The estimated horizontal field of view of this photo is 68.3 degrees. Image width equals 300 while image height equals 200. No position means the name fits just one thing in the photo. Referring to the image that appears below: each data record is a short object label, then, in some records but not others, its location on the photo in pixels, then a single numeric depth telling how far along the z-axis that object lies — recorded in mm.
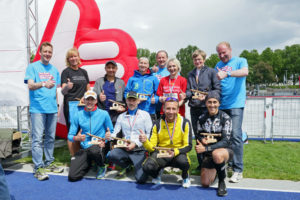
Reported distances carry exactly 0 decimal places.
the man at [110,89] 4055
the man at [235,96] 3588
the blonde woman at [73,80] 3979
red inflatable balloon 5043
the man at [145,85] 4039
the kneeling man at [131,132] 3639
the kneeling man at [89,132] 3699
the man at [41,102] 3740
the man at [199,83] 3627
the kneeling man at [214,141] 3154
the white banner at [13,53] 4570
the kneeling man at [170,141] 3297
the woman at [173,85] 3801
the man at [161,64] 4430
